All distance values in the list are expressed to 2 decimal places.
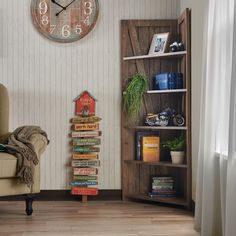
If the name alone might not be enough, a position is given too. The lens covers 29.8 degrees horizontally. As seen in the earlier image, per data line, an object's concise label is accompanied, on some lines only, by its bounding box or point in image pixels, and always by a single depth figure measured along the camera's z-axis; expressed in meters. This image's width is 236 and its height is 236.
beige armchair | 3.54
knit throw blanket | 3.56
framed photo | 4.32
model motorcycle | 4.24
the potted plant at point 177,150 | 4.18
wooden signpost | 4.37
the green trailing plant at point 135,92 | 4.34
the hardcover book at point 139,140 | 4.46
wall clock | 4.51
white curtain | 2.75
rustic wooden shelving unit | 4.46
